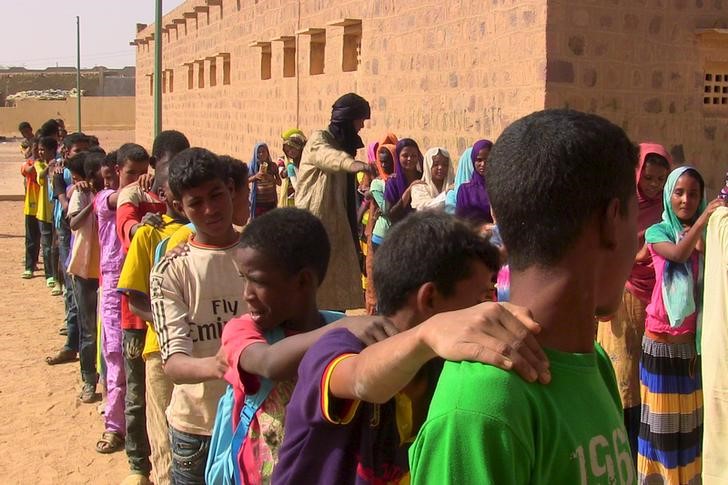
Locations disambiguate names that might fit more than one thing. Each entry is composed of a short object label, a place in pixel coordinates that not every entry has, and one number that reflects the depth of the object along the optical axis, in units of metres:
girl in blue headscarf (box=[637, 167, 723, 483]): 4.20
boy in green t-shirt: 1.14
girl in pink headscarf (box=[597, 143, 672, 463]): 4.58
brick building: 6.50
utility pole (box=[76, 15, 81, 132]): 27.48
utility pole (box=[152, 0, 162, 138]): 11.74
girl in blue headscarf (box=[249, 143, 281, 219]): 8.84
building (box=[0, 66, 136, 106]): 59.81
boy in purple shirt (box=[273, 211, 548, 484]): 1.55
